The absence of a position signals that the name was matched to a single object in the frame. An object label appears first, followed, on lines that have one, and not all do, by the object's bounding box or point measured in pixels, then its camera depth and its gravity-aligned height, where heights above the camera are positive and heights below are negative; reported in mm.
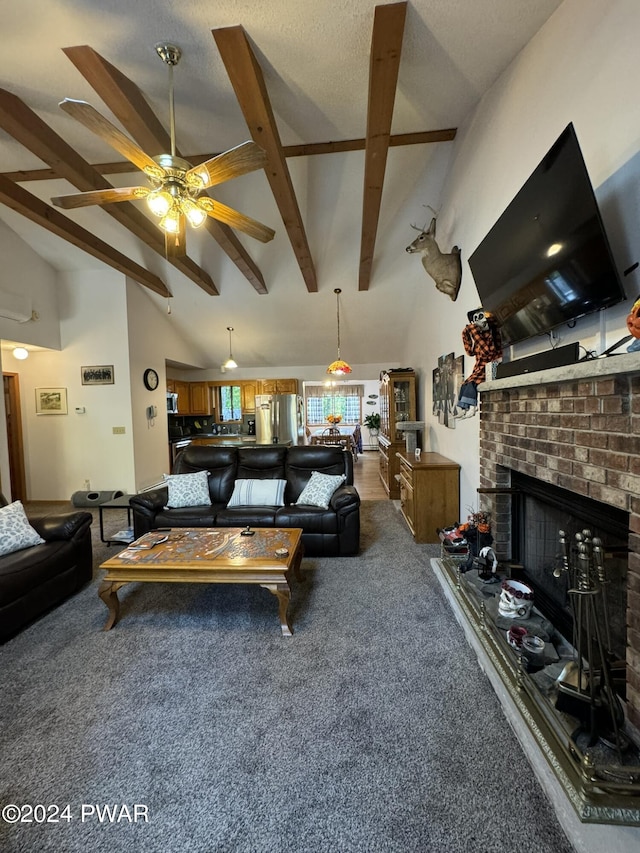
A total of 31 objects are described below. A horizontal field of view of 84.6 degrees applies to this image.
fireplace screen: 1573 -789
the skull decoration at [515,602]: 1915 -1082
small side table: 3680 -946
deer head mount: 3373 +1413
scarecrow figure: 2473 +476
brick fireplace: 1267 -145
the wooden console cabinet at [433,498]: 3629 -936
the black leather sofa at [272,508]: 3314 -894
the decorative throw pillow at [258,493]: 3650 -848
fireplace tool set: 1244 -1026
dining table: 8366 -710
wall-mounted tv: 1422 +731
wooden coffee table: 2221 -968
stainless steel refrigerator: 7691 -148
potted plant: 7762 -282
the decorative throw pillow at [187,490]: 3637 -799
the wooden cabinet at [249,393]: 8086 +445
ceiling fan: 1792 +1366
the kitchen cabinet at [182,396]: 7879 +411
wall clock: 5816 +608
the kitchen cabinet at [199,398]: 8102 +354
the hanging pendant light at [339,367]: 5844 +709
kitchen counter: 7469 -578
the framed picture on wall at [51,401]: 5391 +258
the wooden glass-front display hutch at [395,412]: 5453 -66
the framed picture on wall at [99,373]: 5336 +652
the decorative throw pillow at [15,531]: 2448 -808
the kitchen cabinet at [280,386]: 7938 +575
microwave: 6913 +223
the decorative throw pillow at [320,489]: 3460 -791
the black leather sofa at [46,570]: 2207 -1068
